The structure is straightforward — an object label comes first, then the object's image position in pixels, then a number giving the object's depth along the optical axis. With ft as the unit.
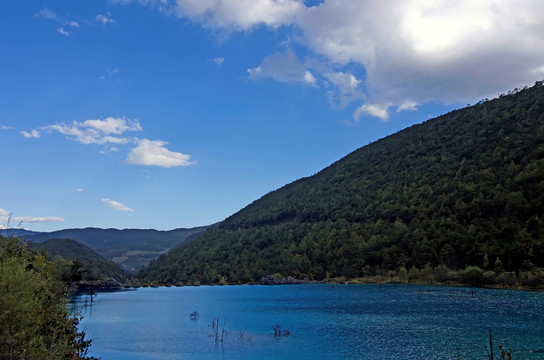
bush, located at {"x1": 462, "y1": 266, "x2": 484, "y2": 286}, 359.05
